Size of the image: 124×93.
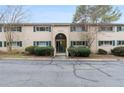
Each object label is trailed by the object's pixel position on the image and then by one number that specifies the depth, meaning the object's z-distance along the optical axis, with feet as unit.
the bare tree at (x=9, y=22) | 38.36
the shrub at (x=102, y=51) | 38.72
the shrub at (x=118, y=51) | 36.69
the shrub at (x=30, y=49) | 36.70
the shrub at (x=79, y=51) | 34.27
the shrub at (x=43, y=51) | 35.06
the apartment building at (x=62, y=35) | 38.91
